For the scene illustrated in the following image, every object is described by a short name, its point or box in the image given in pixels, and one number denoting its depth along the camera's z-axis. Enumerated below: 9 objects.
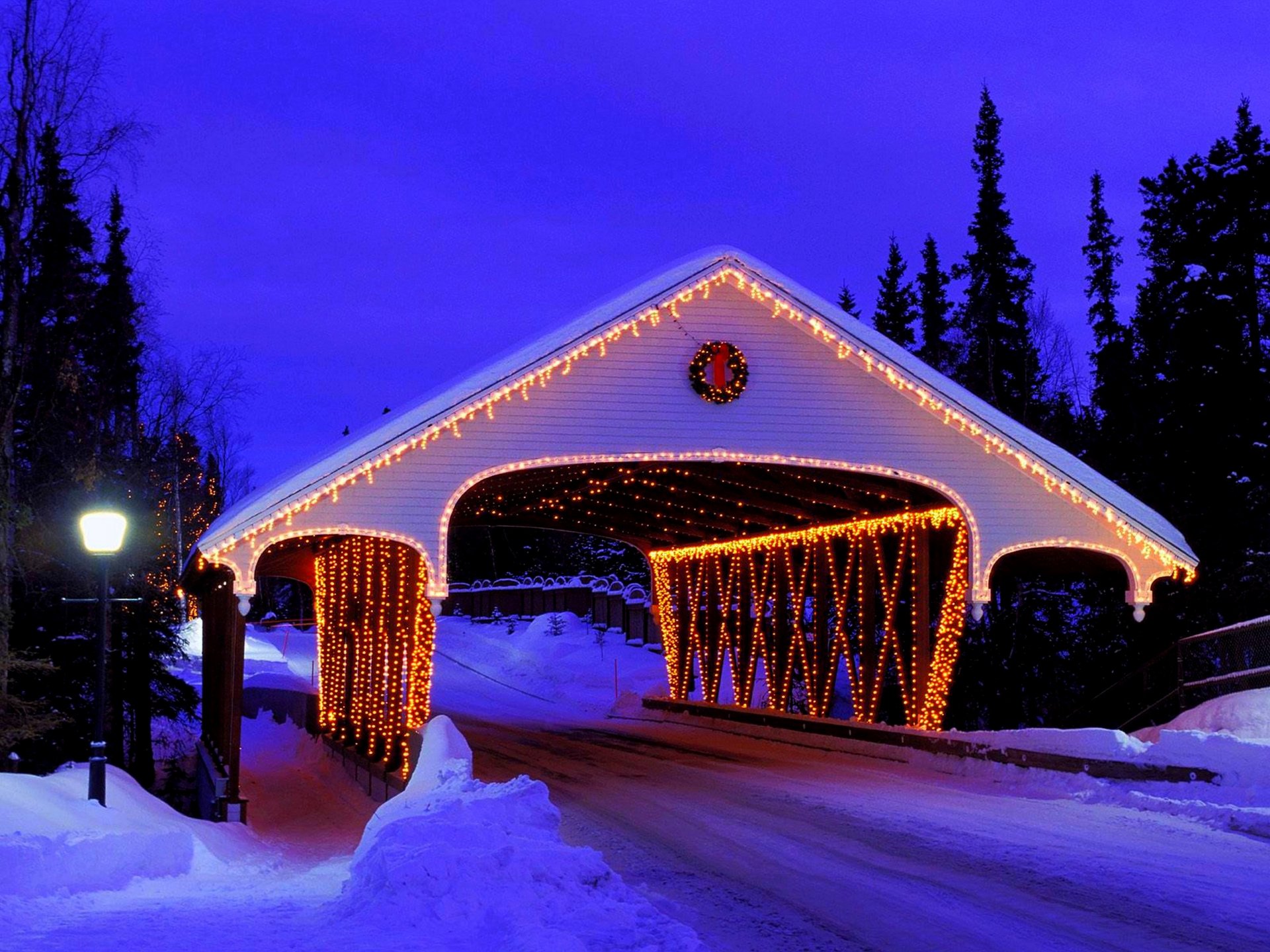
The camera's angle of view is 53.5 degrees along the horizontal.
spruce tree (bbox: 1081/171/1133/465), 28.72
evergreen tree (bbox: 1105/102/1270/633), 24.80
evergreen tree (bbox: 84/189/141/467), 22.92
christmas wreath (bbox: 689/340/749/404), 16.11
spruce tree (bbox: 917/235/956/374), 47.28
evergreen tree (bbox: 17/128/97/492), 16.61
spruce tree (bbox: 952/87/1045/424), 34.97
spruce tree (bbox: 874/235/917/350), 51.66
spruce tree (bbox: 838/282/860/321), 61.38
